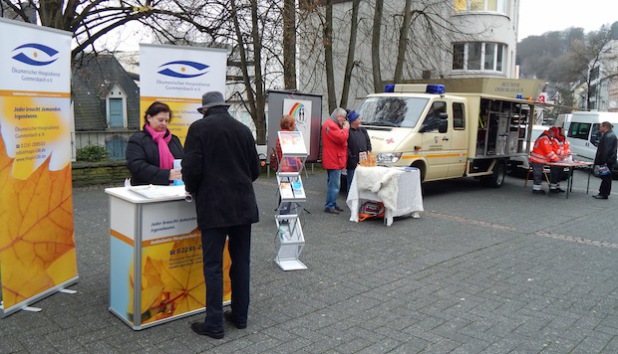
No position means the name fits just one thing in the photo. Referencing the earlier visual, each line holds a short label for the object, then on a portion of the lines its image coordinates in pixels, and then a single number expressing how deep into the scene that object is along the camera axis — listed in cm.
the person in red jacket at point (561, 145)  1273
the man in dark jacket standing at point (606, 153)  1221
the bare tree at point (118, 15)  1349
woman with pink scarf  457
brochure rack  603
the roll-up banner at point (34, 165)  428
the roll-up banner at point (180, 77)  560
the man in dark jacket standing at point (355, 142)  923
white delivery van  1977
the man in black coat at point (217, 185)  391
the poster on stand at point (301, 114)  1023
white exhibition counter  406
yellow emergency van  1059
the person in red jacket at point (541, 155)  1248
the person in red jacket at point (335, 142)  888
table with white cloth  841
